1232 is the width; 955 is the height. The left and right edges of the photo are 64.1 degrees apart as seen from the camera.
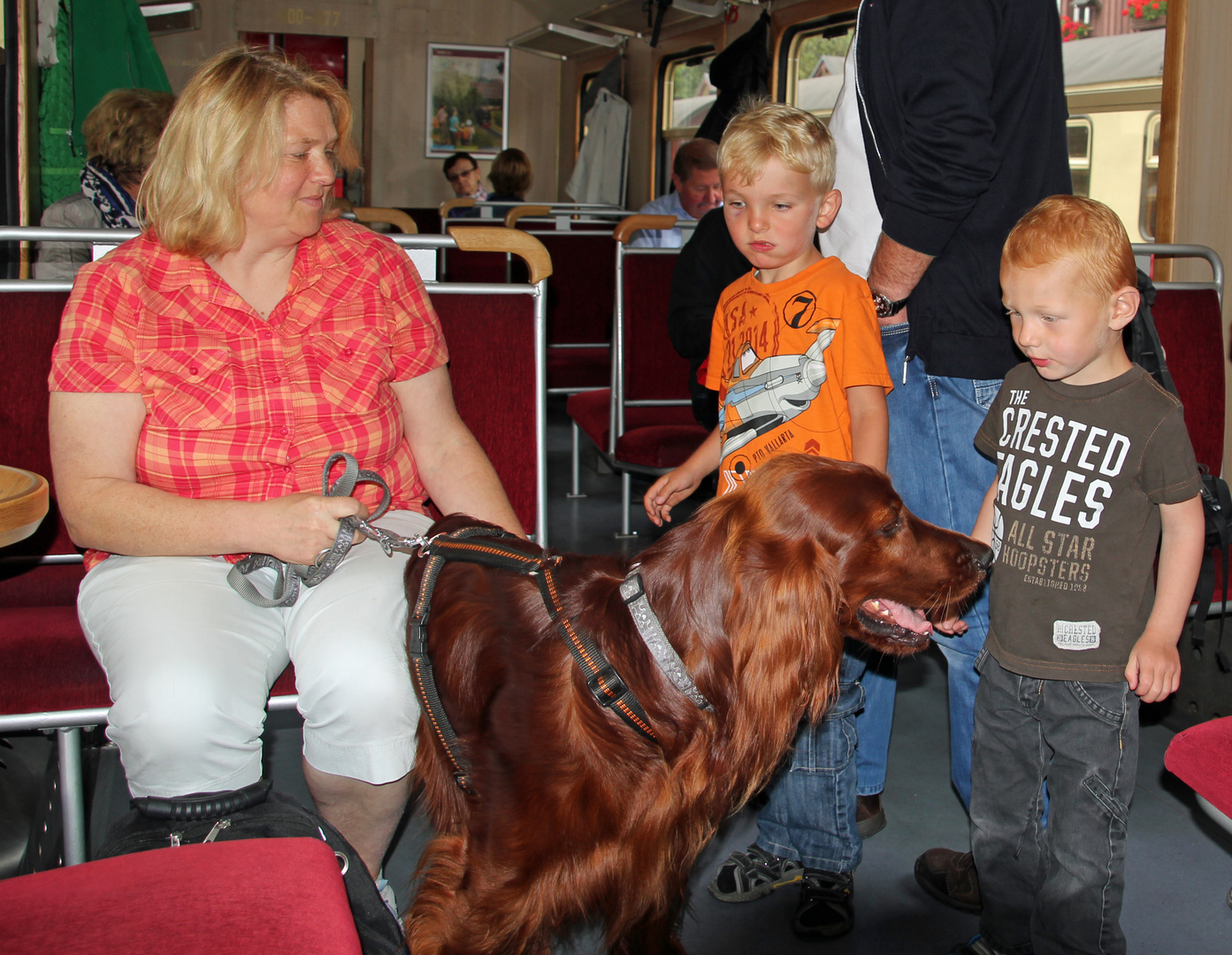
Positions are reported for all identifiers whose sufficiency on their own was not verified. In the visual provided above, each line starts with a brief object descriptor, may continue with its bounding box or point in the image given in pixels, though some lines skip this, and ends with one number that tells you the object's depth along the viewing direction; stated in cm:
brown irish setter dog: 129
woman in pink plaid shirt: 151
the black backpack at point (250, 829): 122
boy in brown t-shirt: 142
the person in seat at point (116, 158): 343
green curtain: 407
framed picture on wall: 1352
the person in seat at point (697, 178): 501
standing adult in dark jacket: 161
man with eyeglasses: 991
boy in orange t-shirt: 172
